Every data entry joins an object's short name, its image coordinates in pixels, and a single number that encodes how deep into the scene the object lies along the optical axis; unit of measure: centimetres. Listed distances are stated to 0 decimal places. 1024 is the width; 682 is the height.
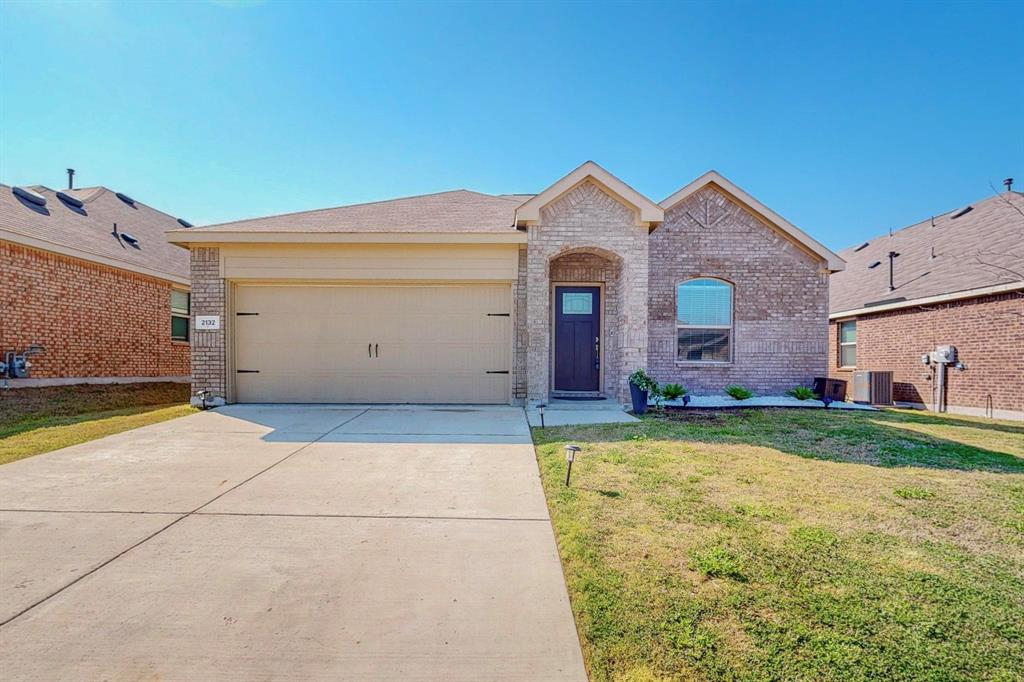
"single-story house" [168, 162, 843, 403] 836
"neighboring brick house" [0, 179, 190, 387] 948
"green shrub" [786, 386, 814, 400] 959
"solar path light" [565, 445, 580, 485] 402
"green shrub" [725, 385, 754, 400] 943
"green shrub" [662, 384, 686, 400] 888
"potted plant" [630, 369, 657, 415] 796
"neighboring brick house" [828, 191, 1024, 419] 946
